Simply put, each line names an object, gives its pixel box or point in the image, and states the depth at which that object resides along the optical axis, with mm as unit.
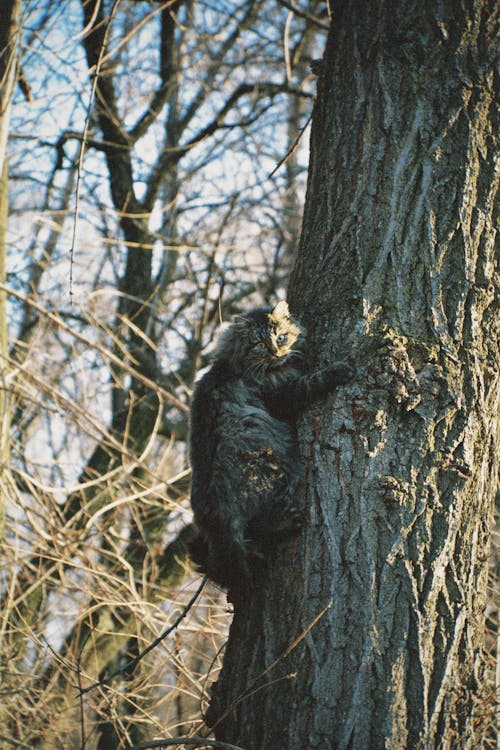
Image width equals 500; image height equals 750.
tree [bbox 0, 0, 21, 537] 6418
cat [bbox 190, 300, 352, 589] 4762
